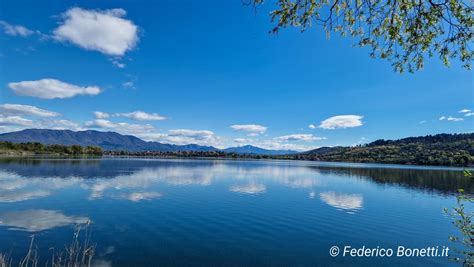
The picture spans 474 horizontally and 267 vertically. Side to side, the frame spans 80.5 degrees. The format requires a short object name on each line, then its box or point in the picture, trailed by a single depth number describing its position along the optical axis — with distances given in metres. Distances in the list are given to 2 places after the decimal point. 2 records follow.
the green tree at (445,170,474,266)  8.43
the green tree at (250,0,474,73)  7.94
